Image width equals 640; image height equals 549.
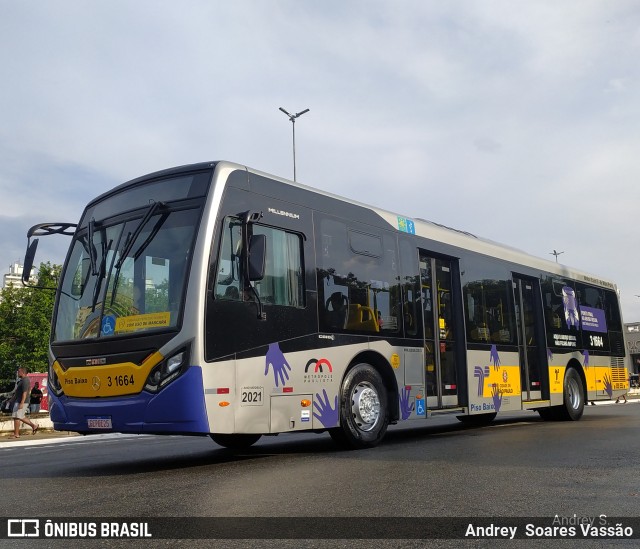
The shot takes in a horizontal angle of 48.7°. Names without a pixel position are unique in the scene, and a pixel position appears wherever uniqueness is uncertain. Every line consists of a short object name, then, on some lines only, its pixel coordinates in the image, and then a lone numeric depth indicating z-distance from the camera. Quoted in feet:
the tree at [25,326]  191.93
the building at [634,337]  211.82
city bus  24.30
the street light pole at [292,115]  116.37
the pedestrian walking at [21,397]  54.49
